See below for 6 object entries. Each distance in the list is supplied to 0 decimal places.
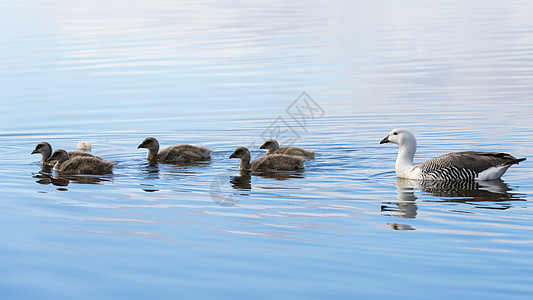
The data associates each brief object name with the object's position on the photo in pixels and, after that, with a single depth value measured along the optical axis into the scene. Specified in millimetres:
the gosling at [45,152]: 14156
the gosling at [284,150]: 14234
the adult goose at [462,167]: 12141
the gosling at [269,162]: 13312
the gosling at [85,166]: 13125
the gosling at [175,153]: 14148
